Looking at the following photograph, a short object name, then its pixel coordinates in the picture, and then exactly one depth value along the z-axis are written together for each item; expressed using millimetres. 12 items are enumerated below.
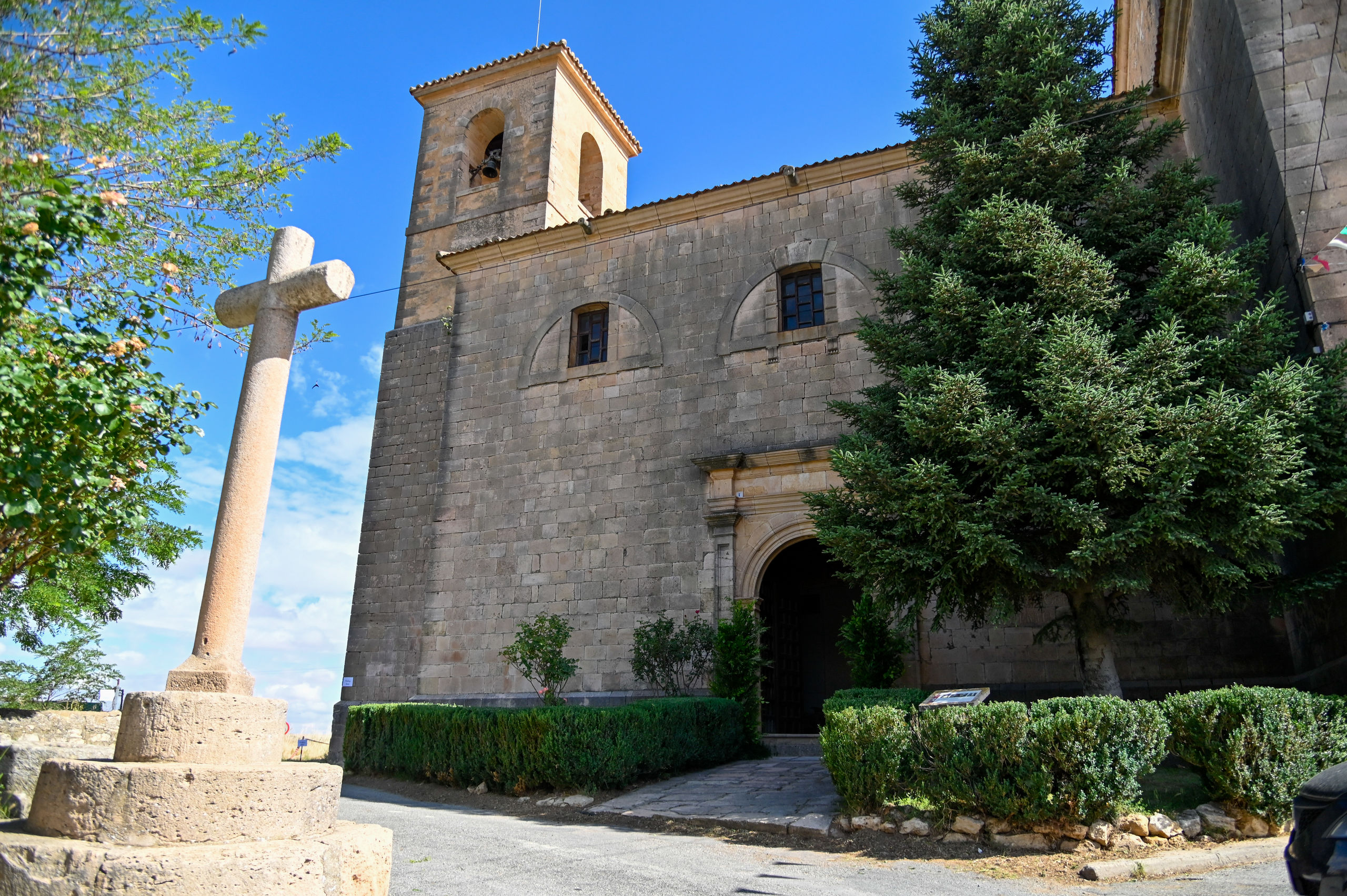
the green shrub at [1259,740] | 6367
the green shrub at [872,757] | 7199
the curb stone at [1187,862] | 5871
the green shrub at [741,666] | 11797
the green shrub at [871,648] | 10703
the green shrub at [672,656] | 12102
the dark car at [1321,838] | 3910
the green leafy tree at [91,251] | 5410
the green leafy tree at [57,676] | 16984
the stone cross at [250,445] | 4438
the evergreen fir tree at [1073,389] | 7246
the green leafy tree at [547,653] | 11438
